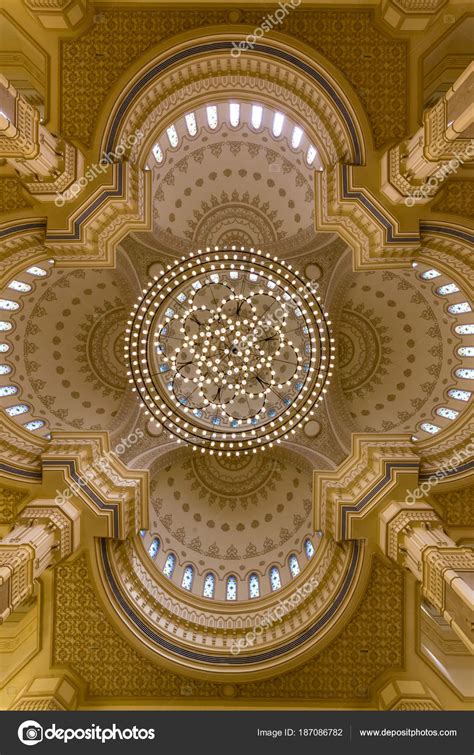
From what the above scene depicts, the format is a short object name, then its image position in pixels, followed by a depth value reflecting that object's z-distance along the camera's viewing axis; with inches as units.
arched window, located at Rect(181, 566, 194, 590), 592.4
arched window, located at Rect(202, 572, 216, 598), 590.6
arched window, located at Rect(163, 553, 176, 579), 586.5
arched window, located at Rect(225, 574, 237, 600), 591.2
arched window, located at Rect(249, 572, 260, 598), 586.5
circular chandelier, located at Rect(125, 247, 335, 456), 412.8
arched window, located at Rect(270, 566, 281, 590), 585.0
